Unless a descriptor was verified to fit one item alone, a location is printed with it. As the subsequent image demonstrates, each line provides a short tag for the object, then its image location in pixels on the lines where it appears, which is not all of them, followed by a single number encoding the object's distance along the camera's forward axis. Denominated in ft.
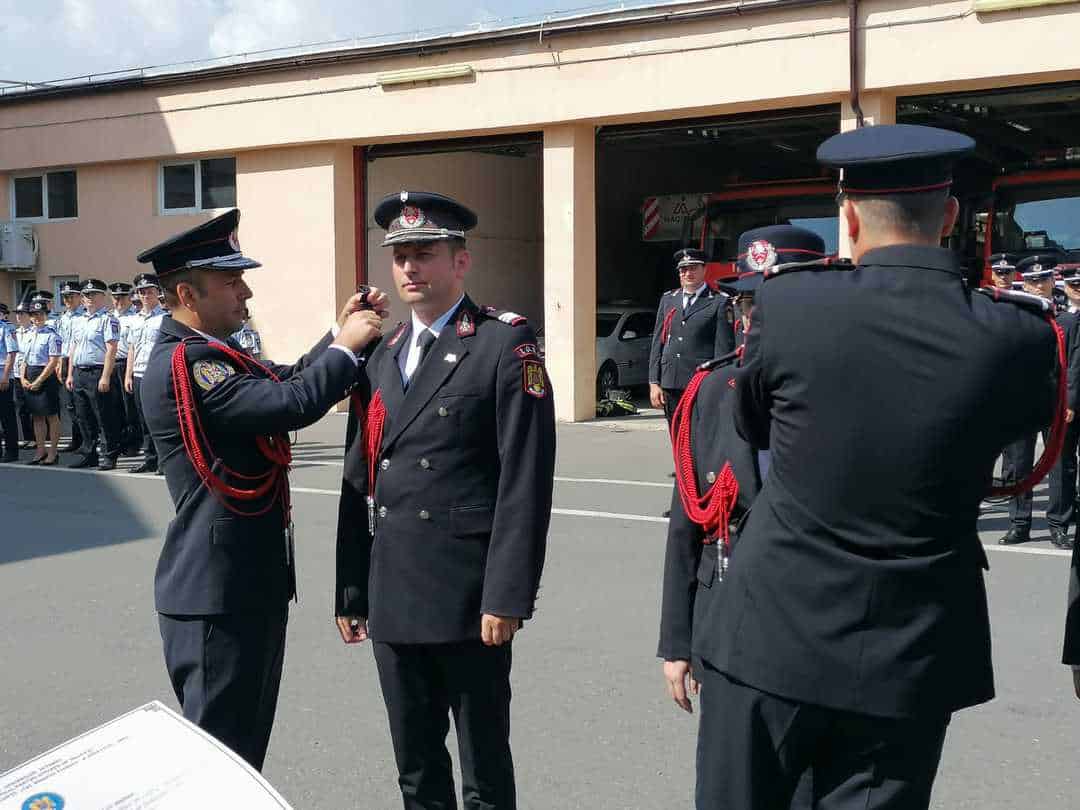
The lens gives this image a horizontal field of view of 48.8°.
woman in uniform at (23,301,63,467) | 46.65
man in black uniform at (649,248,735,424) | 33.42
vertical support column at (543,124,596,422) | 55.42
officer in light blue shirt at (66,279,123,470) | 44.86
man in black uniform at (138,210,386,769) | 11.05
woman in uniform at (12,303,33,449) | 48.24
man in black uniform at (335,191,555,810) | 10.66
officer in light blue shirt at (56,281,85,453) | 47.39
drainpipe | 47.24
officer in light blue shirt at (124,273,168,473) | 42.36
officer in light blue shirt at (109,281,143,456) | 45.65
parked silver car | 65.21
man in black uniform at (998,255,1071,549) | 27.66
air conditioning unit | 69.82
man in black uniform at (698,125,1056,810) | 7.20
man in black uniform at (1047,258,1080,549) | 26.73
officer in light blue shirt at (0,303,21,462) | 48.11
